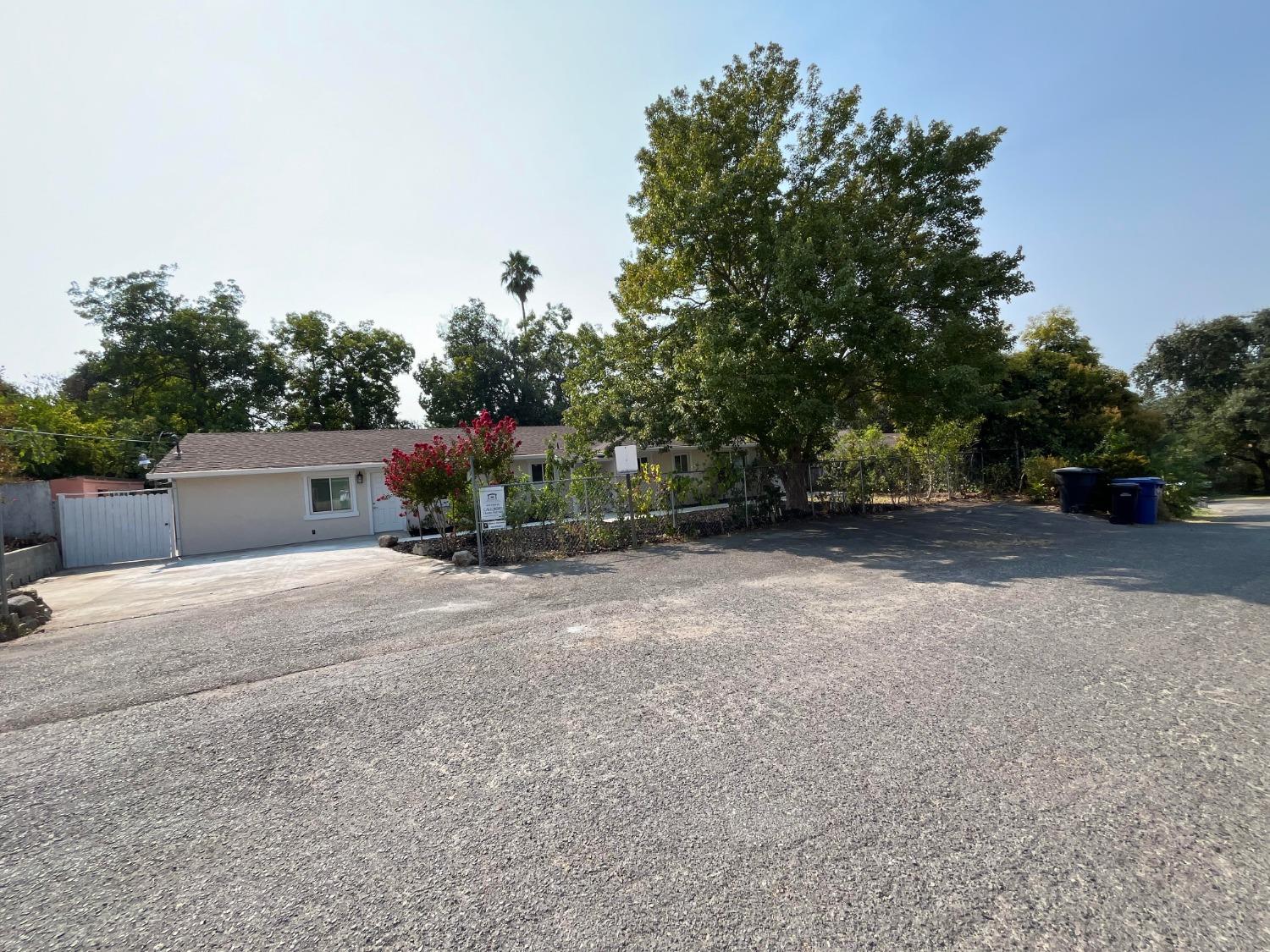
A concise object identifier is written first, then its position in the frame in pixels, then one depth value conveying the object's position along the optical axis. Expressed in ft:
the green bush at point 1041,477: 51.03
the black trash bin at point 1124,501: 38.75
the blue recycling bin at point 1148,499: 38.78
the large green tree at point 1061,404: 53.57
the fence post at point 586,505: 38.06
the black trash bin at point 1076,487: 43.65
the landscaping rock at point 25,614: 22.98
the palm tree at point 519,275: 133.08
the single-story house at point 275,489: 50.85
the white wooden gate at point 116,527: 46.19
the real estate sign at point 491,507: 34.19
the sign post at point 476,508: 34.09
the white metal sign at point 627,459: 36.29
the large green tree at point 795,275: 35.88
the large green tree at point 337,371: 101.86
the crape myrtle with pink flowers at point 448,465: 37.04
